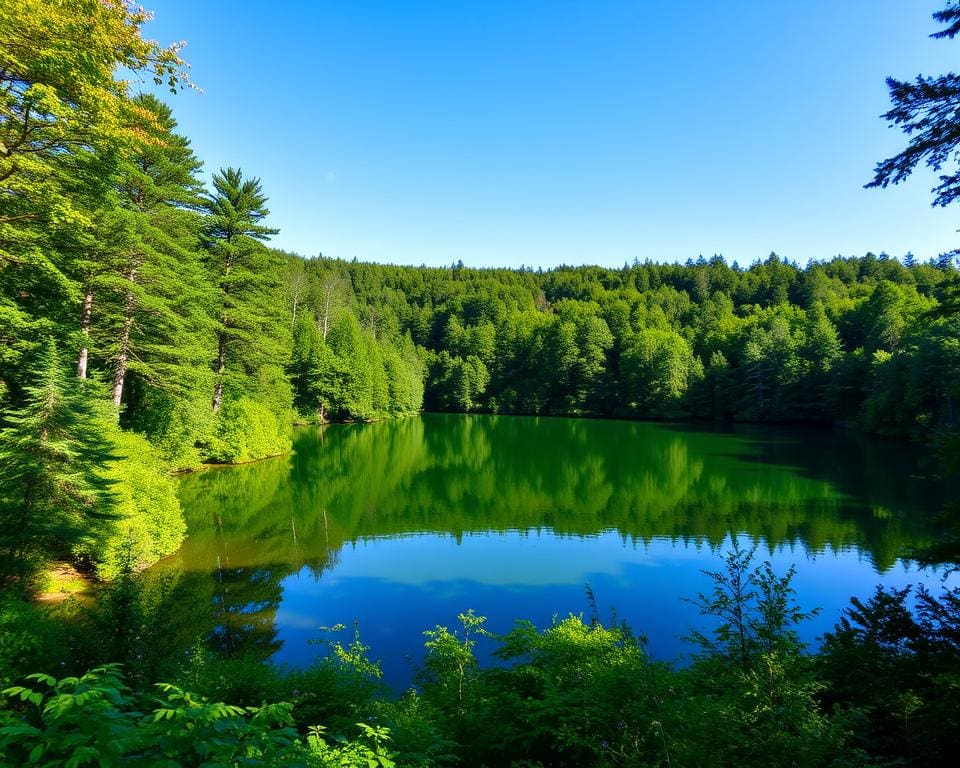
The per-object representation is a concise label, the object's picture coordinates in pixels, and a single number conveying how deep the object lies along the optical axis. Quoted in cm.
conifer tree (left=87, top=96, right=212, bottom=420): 1689
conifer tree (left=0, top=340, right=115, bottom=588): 888
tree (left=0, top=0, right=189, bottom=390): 716
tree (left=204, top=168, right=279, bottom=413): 2712
